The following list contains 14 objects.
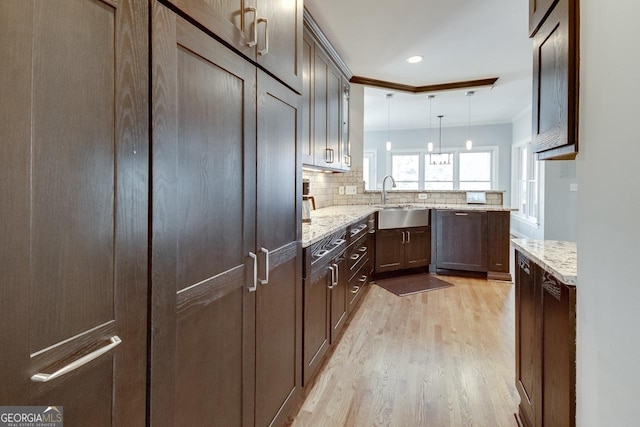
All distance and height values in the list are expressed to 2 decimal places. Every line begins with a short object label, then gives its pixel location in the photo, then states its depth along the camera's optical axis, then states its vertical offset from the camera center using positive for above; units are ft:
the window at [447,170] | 26.76 +3.32
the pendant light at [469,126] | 16.99 +6.07
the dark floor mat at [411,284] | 13.00 -3.02
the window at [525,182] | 20.65 +1.90
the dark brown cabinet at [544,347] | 3.75 -1.77
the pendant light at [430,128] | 17.93 +5.98
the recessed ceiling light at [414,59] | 12.15 +5.48
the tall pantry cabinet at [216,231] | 2.70 -0.24
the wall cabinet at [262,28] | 3.23 +2.13
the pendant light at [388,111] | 17.76 +6.27
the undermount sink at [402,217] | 13.97 -0.31
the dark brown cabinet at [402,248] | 14.06 -1.67
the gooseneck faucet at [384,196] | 16.03 +0.62
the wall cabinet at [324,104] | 9.21 +3.39
